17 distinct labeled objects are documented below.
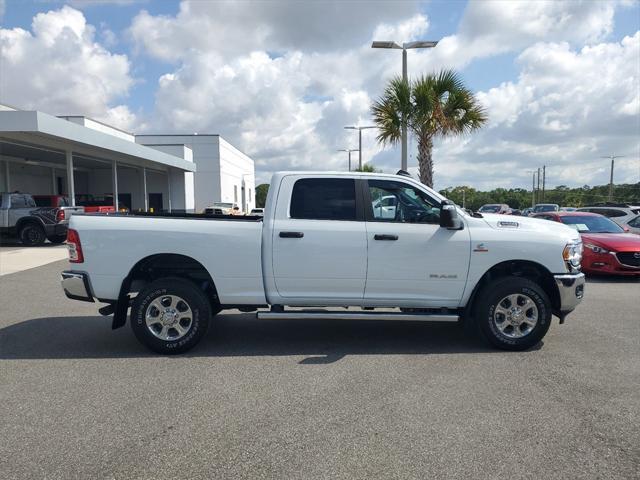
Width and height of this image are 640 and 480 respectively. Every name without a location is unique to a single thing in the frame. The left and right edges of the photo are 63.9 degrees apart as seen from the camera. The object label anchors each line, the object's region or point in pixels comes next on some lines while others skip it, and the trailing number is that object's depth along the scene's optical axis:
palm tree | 16.02
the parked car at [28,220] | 18.00
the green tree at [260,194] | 102.84
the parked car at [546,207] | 35.56
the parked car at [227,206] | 33.75
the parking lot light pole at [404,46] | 16.03
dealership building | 19.14
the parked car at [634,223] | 16.31
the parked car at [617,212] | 17.81
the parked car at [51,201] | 20.08
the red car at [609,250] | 11.04
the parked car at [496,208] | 36.59
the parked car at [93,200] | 26.92
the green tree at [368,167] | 42.91
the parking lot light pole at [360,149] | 34.52
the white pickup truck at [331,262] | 5.56
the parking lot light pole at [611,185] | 54.93
